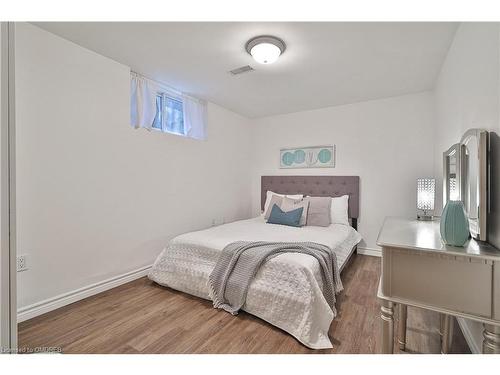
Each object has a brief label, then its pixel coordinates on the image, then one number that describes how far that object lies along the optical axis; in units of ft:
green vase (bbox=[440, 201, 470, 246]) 3.56
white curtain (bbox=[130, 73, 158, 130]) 8.45
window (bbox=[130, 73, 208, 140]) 8.49
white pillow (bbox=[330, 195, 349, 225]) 10.40
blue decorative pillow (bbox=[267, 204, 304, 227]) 9.67
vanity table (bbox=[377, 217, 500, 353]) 3.15
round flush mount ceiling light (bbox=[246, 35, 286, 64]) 6.17
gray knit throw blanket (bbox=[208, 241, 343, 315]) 6.03
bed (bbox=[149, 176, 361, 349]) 5.22
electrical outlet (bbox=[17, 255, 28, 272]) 5.70
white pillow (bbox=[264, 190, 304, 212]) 11.18
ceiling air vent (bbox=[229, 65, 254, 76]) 7.88
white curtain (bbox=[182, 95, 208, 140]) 10.35
